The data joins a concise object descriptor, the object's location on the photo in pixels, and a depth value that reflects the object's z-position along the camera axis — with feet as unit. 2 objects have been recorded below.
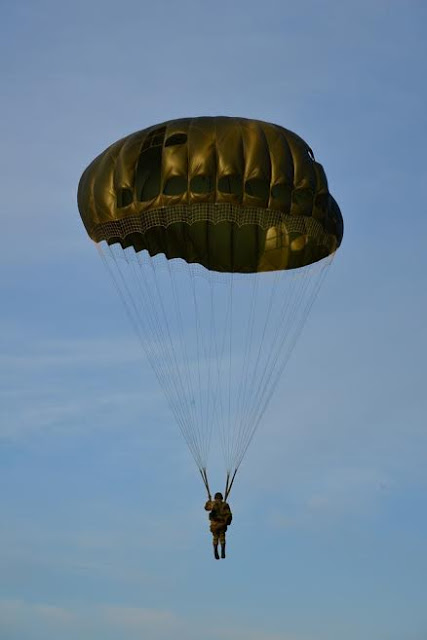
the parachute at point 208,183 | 174.70
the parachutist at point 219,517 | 174.40
